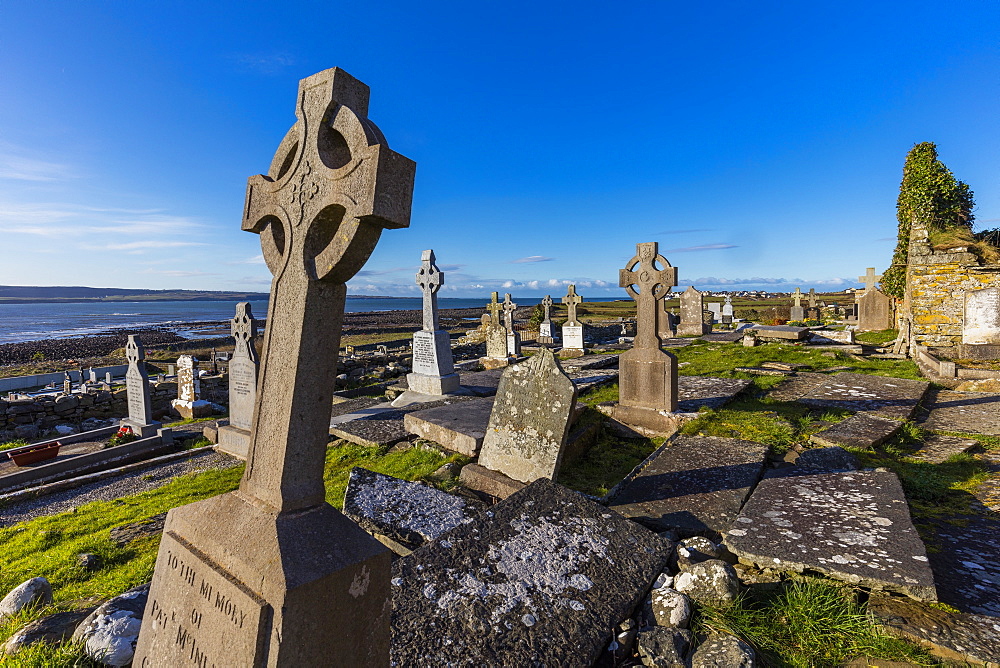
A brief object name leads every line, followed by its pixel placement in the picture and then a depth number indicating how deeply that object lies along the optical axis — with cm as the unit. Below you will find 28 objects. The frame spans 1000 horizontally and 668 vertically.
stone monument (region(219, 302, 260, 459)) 762
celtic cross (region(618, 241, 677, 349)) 623
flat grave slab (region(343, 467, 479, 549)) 305
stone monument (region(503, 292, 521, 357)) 1667
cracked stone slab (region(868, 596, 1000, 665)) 180
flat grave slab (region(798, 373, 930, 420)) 610
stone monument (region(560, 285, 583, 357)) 1464
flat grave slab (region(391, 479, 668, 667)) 191
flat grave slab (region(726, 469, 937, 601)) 222
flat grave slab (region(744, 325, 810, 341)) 1333
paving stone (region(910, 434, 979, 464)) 446
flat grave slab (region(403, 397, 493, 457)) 518
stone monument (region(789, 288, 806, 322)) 2208
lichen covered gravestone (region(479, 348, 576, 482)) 407
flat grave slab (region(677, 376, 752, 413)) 642
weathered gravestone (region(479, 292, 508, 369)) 1445
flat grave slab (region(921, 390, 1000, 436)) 538
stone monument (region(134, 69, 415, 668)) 151
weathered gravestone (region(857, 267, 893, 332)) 1738
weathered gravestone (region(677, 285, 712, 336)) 1858
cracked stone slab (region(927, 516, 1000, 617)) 216
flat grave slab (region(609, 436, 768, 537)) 319
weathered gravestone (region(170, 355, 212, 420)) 1125
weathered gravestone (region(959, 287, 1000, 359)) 1016
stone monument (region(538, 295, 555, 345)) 2118
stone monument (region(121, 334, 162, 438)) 925
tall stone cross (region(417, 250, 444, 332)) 949
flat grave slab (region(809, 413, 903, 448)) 455
